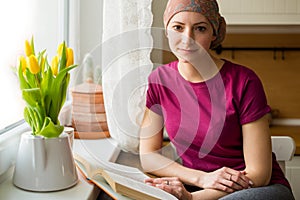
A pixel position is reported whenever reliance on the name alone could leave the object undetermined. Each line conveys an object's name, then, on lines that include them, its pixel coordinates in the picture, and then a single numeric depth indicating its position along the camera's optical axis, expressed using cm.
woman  194
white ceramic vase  169
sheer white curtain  222
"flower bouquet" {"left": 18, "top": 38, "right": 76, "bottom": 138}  172
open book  164
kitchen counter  288
